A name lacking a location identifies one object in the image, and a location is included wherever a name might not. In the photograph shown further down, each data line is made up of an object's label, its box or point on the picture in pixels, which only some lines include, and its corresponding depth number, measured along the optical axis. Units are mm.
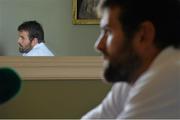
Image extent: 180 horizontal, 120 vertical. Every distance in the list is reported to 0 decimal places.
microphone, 1884
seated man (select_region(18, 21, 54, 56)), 3610
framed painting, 3515
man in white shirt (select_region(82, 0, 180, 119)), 1864
